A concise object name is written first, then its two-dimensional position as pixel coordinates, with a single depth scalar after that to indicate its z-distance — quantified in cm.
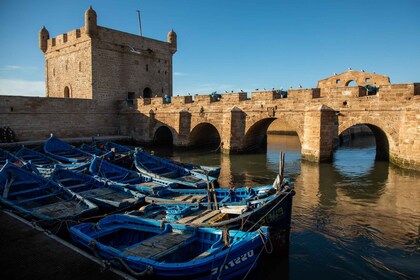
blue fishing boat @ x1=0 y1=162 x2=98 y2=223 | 788
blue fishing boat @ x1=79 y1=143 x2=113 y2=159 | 1781
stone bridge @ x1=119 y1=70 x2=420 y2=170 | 1589
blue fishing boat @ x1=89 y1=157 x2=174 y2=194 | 1089
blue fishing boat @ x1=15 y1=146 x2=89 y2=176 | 1268
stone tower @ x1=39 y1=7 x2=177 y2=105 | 2631
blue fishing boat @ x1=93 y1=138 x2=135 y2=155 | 1850
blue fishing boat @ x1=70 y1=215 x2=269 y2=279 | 498
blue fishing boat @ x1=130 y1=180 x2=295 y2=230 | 650
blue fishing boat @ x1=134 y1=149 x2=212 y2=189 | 1182
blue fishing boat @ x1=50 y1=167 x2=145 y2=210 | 923
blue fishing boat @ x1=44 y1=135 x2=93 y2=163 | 1559
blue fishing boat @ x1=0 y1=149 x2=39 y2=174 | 1165
